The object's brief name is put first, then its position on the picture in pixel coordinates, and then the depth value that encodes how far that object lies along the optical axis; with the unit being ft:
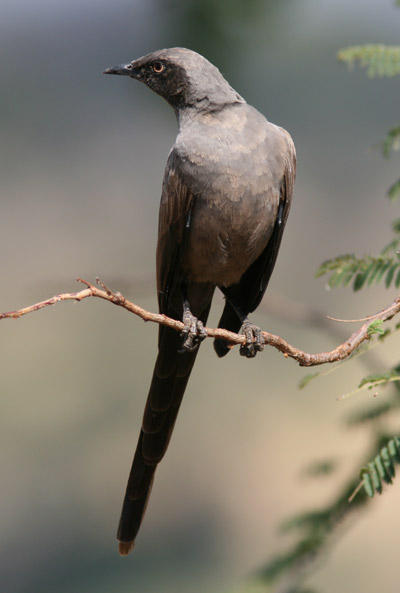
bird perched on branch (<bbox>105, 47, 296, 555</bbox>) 19.61
